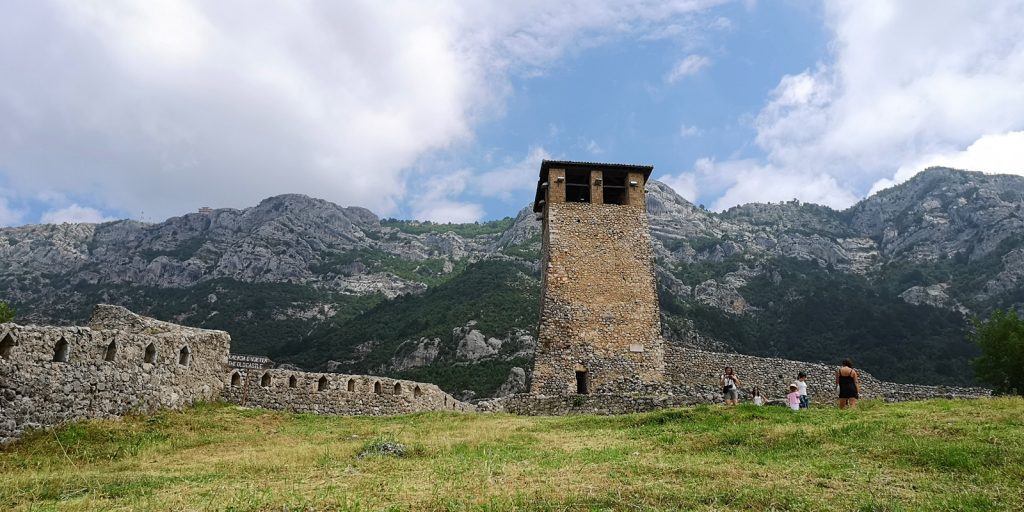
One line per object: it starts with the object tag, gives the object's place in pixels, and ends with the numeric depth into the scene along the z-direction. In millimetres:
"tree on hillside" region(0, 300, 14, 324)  27083
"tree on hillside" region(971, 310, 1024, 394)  25625
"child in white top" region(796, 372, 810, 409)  15466
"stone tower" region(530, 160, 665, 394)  22703
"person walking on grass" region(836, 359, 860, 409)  14484
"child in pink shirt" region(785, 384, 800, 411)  14514
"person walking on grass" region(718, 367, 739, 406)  15797
